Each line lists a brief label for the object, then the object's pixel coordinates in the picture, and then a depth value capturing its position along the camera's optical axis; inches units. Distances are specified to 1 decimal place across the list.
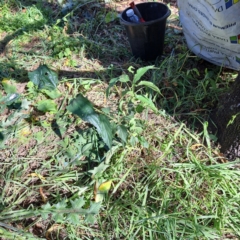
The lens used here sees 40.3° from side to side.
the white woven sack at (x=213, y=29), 69.6
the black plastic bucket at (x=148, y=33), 90.6
